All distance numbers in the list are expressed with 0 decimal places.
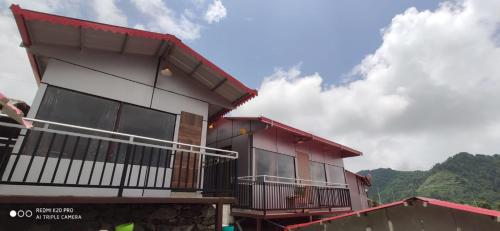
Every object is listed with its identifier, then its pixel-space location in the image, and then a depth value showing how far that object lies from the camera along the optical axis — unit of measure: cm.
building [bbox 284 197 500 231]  331
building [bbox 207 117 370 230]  936
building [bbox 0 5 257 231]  506
